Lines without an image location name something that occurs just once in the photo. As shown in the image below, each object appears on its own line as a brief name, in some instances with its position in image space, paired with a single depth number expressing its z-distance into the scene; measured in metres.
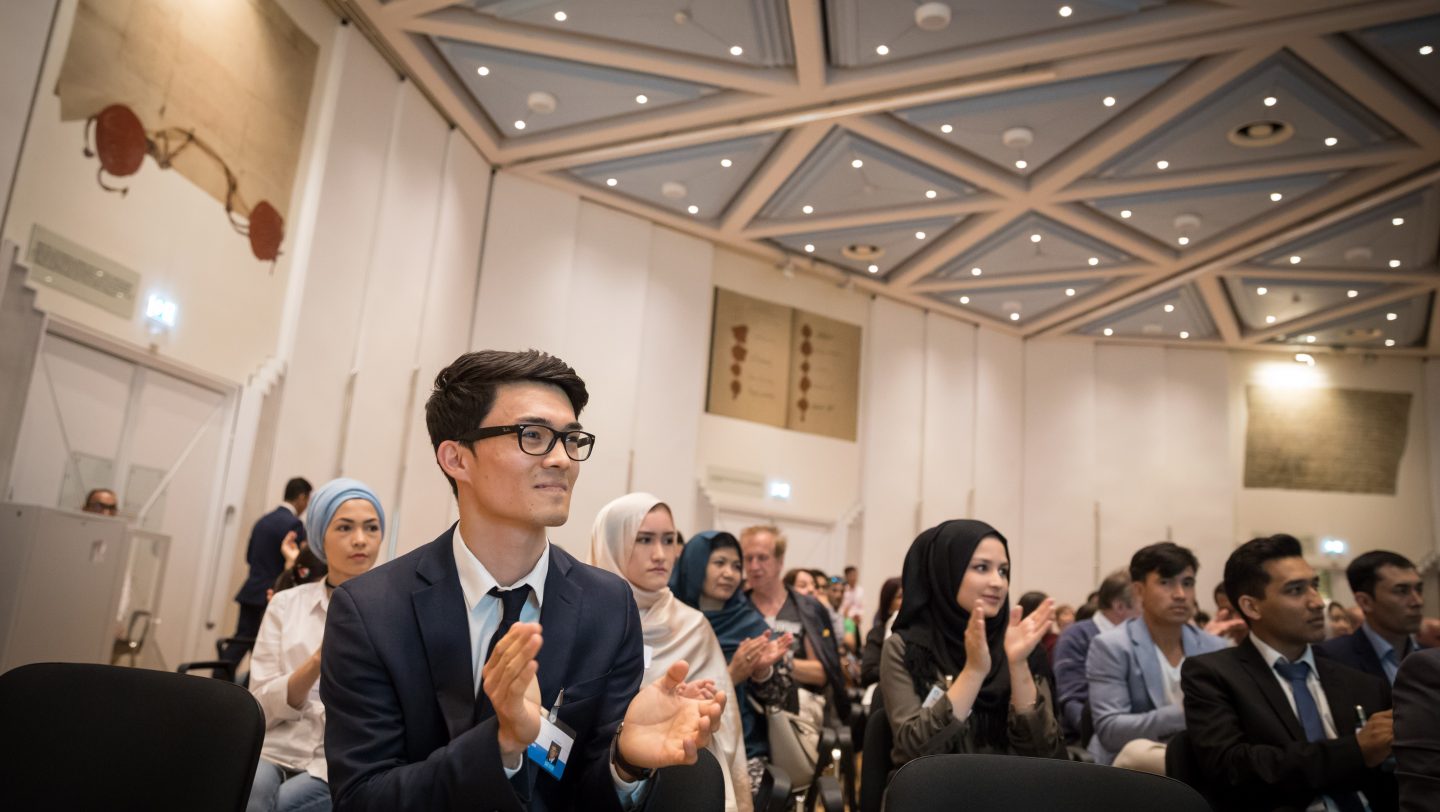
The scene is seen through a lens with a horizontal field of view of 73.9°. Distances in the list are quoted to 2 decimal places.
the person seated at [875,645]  5.15
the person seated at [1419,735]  2.17
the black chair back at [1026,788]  1.89
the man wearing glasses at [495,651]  1.68
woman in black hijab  3.00
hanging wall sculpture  5.74
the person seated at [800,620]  4.81
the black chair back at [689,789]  2.23
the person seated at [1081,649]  4.59
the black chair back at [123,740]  1.88
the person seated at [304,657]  2.81
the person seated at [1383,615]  4.03
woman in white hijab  3.47
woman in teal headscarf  3.98
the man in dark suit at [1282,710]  2.72
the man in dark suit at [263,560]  6.25
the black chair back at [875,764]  3.26
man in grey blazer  3.95
